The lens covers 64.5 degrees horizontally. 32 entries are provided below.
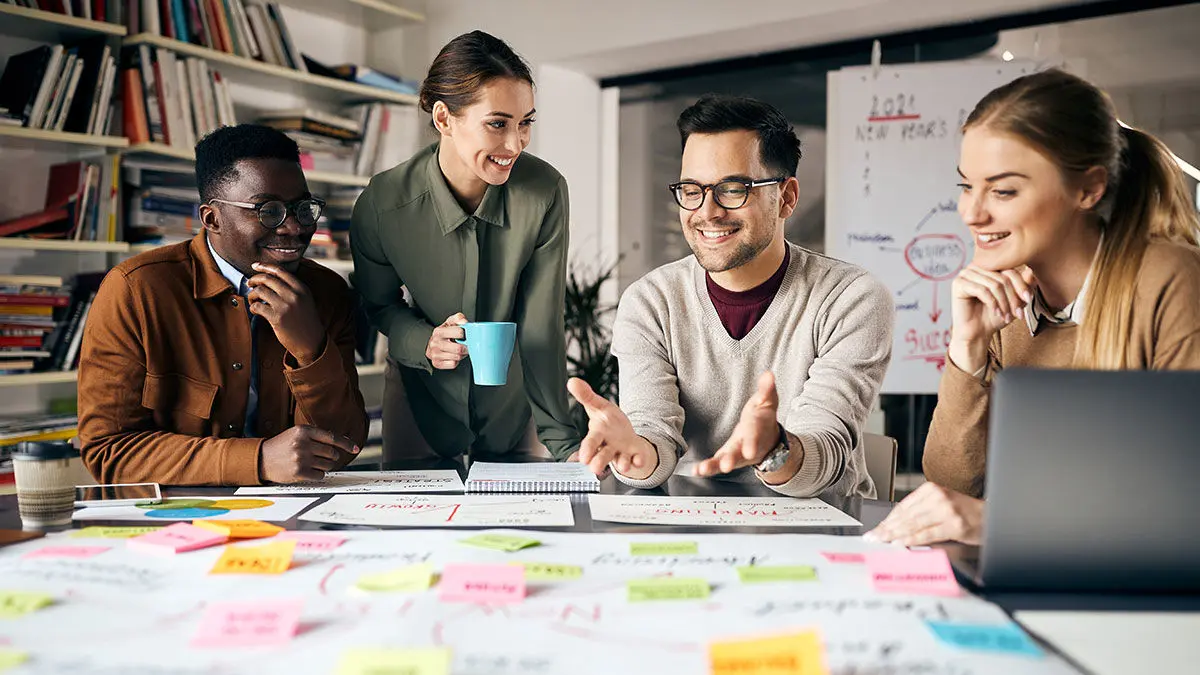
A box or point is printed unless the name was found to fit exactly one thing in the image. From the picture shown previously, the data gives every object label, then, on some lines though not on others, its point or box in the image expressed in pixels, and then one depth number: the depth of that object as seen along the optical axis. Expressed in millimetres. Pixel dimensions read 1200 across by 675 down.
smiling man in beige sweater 1691
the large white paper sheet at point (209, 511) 1259
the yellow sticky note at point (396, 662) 733
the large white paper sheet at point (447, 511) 1232
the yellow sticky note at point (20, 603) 877
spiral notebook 1444
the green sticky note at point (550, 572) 981
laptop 884
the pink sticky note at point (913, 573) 952
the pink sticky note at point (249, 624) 803
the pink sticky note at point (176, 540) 1087
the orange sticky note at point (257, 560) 1010
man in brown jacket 1509
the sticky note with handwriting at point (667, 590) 917
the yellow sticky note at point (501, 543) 1097
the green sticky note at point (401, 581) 945
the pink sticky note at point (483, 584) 916
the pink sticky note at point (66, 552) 1072
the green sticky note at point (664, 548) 1082
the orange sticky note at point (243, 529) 1147
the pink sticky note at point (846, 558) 1055
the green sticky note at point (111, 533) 1153
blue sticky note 793
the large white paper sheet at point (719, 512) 1248
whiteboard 3250
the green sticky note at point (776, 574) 983
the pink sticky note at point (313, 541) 1102
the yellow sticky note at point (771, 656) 740
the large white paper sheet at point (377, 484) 1450
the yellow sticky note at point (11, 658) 756
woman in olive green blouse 1973
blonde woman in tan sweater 1297
